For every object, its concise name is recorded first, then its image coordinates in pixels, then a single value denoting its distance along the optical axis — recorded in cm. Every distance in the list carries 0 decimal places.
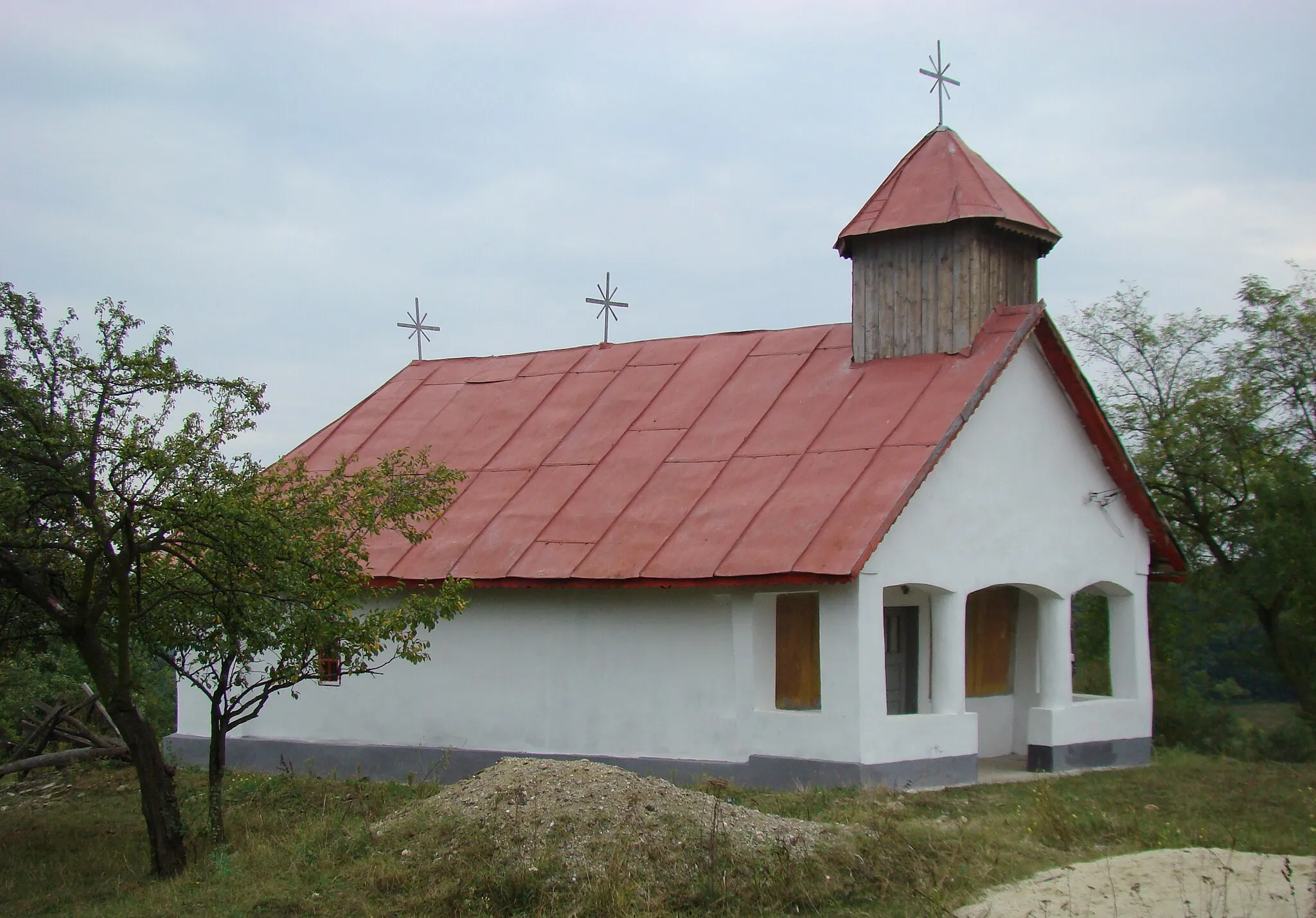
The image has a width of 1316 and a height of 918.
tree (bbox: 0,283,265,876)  1034
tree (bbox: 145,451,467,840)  1112
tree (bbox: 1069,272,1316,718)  2061
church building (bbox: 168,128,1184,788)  1404
